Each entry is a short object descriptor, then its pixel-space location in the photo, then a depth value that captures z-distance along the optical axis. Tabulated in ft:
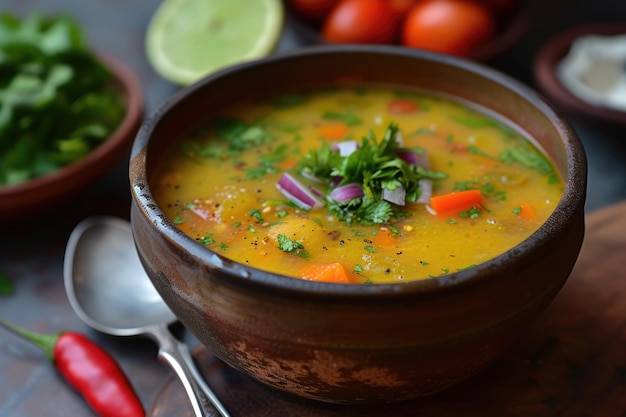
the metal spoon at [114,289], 1.26
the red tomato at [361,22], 1.64
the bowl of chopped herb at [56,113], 1.43
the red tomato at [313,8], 1.69
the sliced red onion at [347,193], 1.20
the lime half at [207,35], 1.66
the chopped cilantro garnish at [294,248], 1.15
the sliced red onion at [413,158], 1.25
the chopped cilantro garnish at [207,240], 1.17
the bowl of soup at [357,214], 1.02
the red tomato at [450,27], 1.61
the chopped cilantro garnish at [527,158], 1.26
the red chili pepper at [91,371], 1.21
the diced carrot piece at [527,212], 1.20
